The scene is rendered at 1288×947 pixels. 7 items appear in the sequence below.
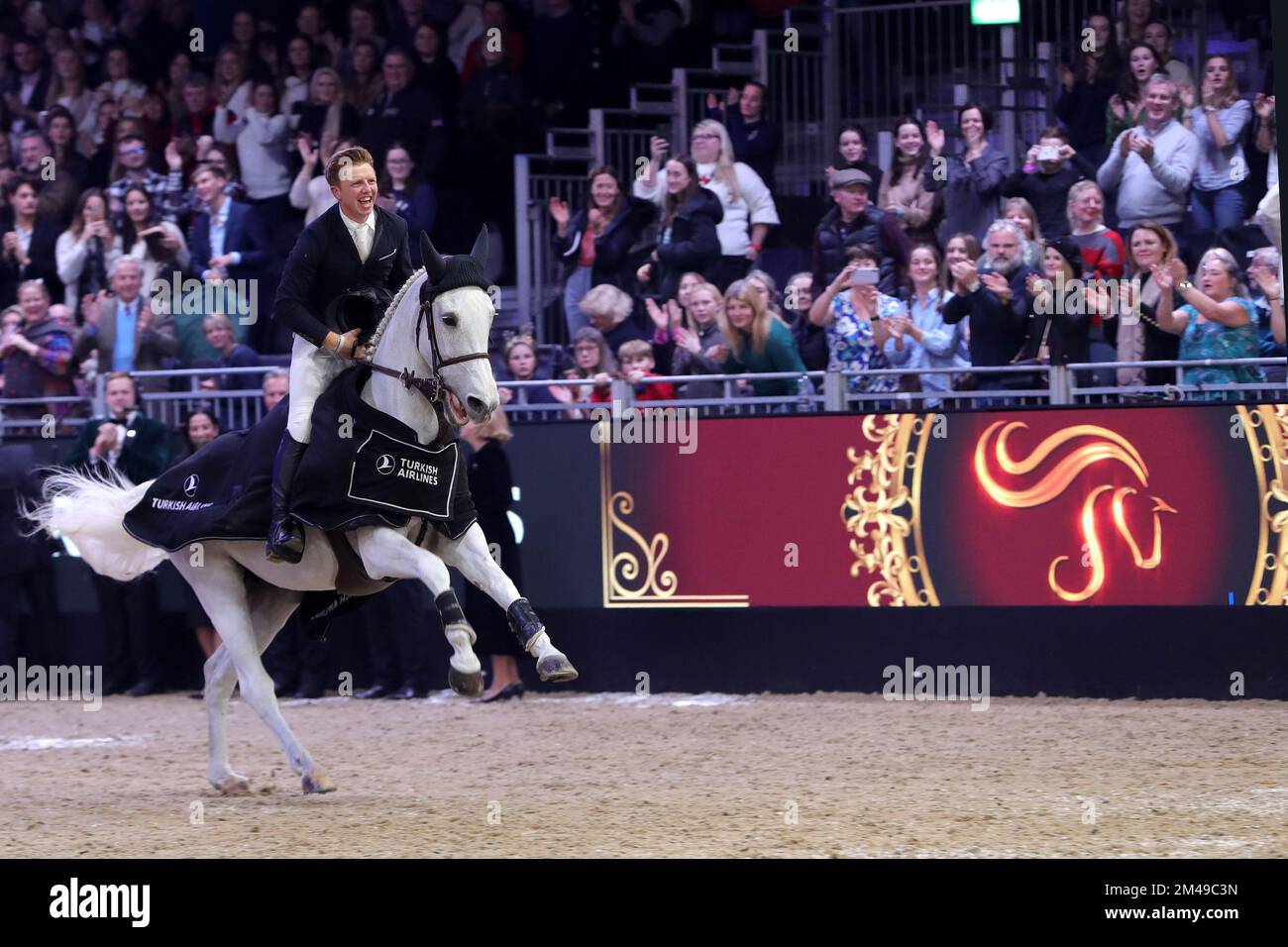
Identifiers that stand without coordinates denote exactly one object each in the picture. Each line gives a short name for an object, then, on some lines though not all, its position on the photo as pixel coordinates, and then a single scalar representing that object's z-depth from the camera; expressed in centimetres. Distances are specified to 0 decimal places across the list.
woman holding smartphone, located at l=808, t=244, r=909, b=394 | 1270
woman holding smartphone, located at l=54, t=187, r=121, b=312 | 1627
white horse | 825
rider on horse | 880
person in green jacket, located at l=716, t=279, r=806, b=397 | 1292
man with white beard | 1218
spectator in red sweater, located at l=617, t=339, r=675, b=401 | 1308
